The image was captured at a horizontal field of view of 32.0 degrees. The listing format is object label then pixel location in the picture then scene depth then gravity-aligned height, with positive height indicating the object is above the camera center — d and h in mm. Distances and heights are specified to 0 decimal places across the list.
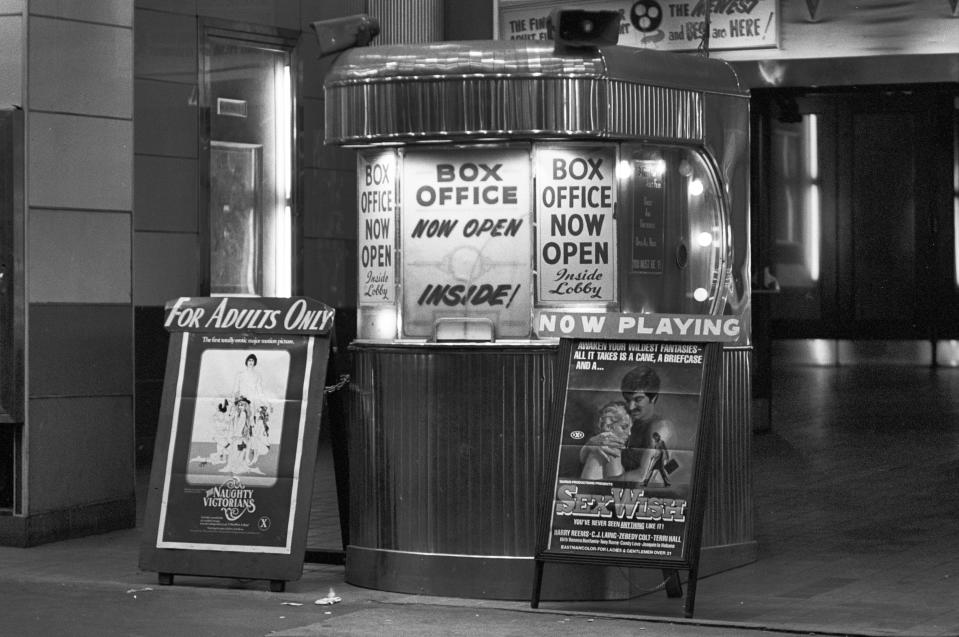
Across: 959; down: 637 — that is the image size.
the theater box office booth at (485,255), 8562 +516
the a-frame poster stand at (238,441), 8828 -464
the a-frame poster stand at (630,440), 8109 -434
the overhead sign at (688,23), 15453 +3076
